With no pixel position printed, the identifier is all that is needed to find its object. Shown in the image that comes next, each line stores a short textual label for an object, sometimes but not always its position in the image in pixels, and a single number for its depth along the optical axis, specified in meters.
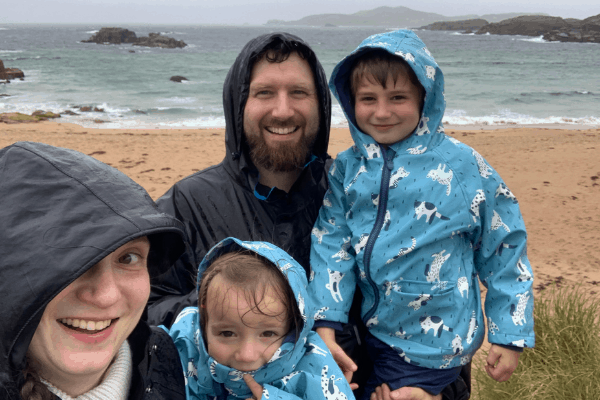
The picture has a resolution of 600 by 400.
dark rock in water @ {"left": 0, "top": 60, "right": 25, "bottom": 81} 29.83
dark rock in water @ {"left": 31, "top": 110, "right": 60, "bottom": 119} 18.31
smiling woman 1.04
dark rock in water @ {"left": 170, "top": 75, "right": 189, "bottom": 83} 33.16
